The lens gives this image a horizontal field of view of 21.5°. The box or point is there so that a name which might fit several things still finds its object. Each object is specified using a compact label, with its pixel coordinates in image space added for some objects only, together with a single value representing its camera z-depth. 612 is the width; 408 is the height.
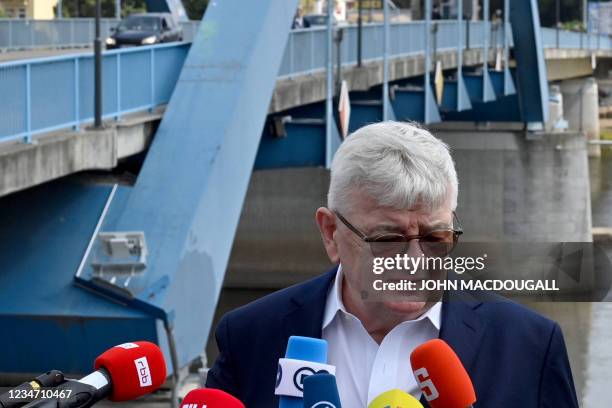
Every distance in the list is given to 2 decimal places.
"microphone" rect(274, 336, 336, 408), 3.11
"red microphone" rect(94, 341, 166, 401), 3.20
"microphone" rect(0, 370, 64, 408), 3.08
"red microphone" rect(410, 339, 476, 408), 2.90
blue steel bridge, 15.09
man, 3.22
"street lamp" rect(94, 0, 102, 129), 15.16
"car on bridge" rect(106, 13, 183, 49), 30.94
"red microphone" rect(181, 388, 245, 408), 2.94
